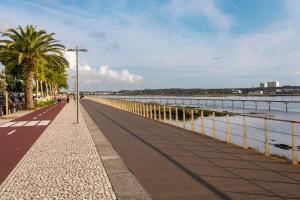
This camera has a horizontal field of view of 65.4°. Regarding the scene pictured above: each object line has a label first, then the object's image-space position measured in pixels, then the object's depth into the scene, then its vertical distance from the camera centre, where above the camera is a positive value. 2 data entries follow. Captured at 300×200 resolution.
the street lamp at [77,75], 14.99 +1.37
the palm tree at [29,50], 24.43 +5.03
